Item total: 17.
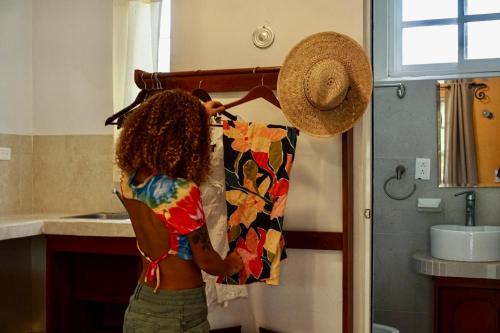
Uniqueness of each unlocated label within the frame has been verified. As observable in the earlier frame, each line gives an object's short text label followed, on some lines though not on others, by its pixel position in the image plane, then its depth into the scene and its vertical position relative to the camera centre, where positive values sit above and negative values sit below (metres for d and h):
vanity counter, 2.98 -0.60
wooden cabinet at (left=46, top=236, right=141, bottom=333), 2.58 -0.61
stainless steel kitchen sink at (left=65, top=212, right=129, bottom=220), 2.92 -0.29
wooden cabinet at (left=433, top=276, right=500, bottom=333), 3.06 -0.83
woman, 1.48 -0.12
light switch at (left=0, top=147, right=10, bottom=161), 3.02 +0.07
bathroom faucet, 3.38 -0.27
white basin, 3.05 -0.46
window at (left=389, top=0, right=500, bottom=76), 3.56 +0.93
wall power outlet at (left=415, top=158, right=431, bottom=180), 3.54 -0.01
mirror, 3.43 +0.24
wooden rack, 2.22 +0.09
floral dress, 1.86 -0.09
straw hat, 1.88 +0.31
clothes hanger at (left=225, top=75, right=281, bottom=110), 2.08 +0.30
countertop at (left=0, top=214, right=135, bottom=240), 2.41 -0.29
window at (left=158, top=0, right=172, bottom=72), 3.03 +0.76
